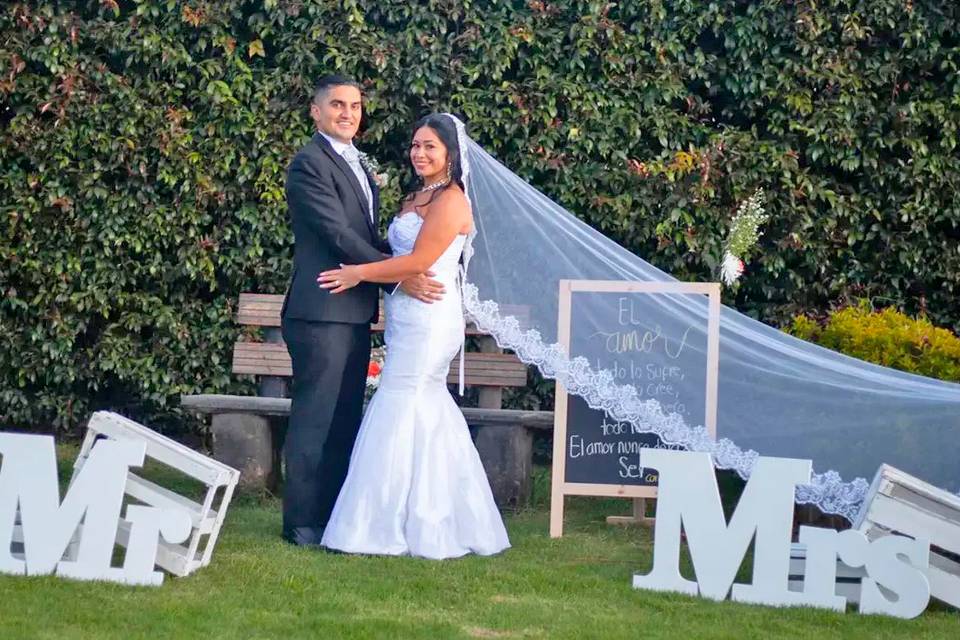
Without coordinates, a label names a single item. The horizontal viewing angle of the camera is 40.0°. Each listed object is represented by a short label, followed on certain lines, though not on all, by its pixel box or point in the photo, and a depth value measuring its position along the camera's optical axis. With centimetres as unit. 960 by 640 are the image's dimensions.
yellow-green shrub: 595
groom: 575
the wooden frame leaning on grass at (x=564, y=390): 583
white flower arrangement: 687
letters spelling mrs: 477
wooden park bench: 696
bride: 564
